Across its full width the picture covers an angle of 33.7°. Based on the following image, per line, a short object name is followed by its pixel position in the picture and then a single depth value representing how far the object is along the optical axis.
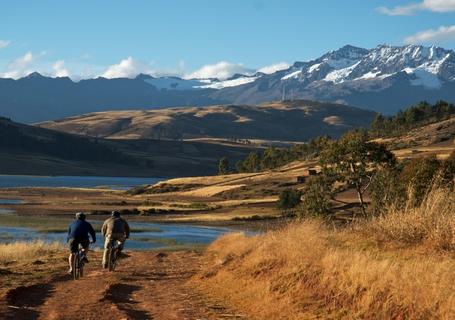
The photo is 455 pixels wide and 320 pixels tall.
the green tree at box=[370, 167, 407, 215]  59.94
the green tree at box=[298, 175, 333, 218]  75.69
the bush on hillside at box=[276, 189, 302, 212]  105.25
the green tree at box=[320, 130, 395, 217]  74.38
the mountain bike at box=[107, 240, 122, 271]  26.39
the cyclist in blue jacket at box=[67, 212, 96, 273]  24.47
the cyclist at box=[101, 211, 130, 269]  26.34
